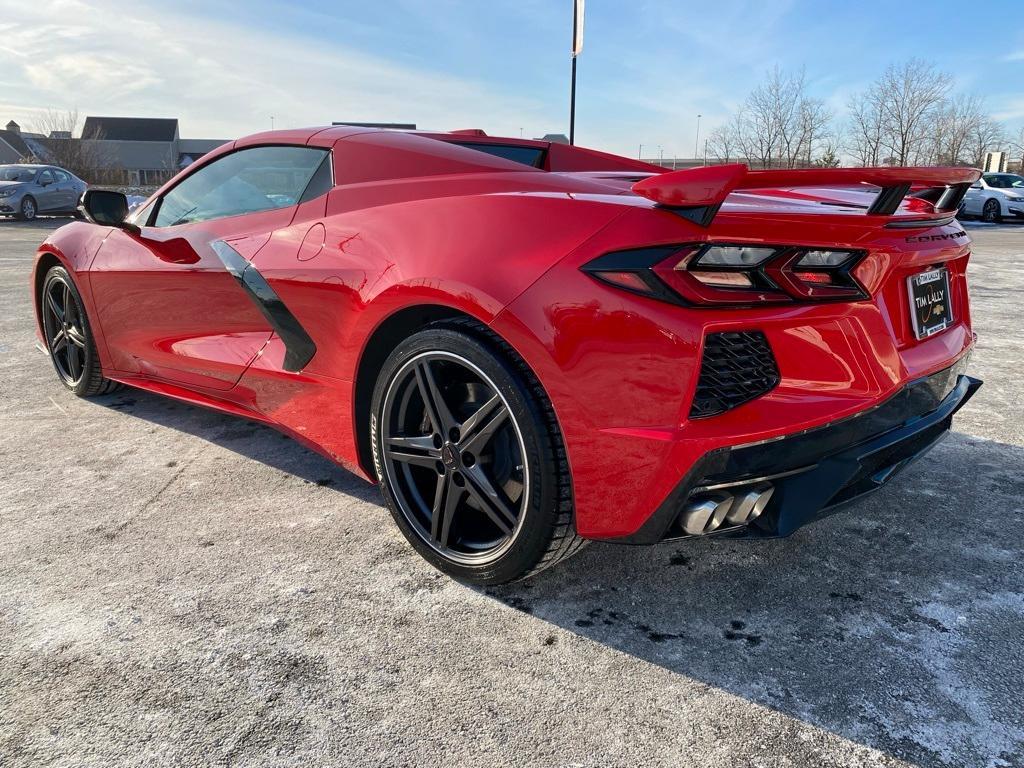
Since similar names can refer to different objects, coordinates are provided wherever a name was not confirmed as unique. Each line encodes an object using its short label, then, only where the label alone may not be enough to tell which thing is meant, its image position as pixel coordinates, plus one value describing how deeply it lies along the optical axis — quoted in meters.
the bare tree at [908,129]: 37.94
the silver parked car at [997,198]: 21.28
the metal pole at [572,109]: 10.05
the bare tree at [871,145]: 38.72
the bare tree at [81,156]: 31.48
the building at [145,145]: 59.53
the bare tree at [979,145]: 41.53
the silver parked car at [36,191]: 18.62
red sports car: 1.70
